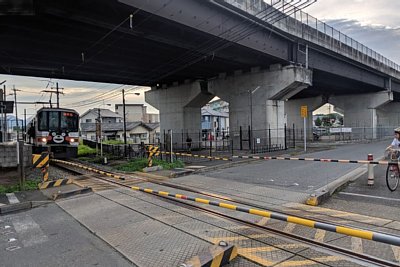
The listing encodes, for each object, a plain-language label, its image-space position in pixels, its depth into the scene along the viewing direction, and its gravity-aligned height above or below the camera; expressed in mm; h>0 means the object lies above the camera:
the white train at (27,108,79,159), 20016 +247
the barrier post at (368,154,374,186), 9469 -1448
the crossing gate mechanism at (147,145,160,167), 14051 -858
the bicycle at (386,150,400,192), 8734 -1225
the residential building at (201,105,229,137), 72875 +3580
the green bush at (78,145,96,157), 26384 -1540
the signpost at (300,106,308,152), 23234 +1499
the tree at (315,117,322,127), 114725 +3146
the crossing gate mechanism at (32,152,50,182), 10422 -839
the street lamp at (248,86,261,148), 27391 +2808
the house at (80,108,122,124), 75688 +4796
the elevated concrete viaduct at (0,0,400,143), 14852 +5765
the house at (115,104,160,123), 96319 +7402
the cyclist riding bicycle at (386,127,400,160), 8867 -551
